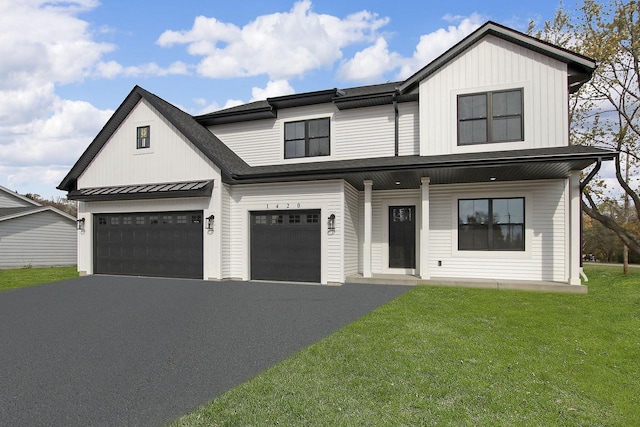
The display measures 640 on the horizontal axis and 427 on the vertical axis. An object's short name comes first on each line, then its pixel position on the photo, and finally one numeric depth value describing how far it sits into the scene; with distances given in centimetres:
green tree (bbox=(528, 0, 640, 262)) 1714
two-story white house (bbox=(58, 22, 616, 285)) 1105
